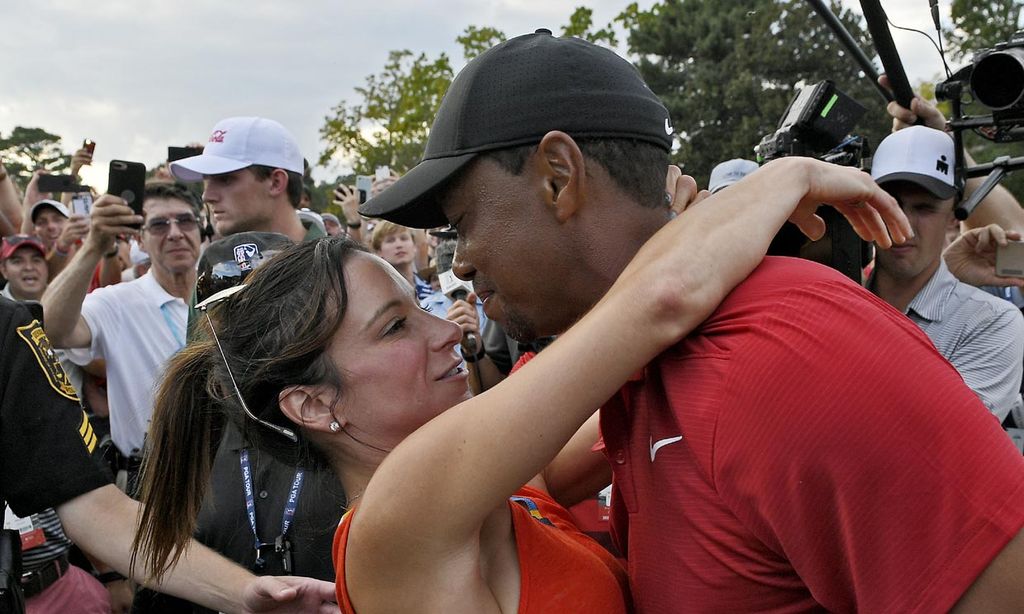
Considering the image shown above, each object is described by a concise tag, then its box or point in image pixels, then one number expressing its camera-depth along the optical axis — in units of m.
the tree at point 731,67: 32.09
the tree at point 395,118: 27.28
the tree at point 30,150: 37.06
